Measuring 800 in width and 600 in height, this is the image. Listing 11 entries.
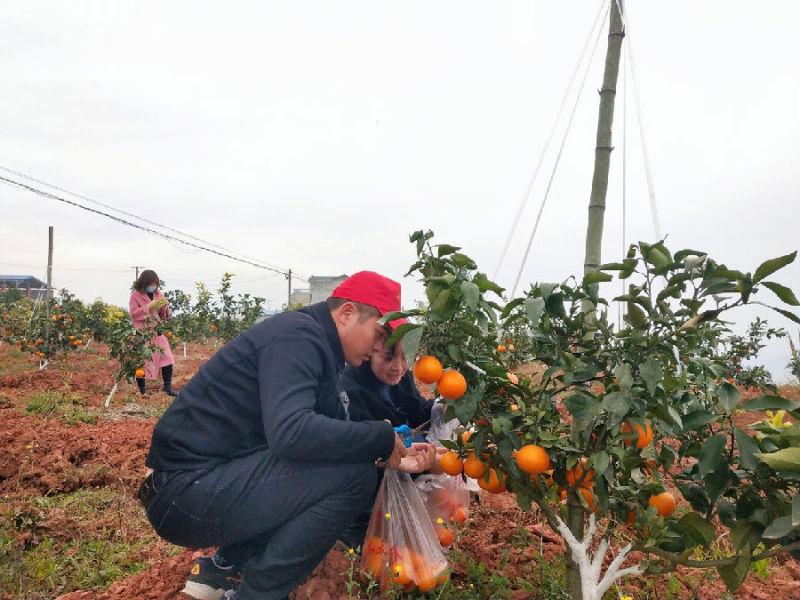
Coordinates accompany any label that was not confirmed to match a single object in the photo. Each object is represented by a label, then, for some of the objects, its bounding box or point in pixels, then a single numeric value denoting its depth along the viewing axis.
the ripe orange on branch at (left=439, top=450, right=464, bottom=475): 1.85
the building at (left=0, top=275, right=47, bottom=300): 42.93
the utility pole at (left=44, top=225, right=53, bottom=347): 9.23
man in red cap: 1.81
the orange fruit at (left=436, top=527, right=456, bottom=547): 2.24
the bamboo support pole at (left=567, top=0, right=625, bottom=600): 3.02
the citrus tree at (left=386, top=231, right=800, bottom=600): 1.39
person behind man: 2.23
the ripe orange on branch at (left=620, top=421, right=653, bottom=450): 1.50
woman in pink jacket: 6.70
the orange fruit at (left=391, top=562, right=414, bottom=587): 1.94
